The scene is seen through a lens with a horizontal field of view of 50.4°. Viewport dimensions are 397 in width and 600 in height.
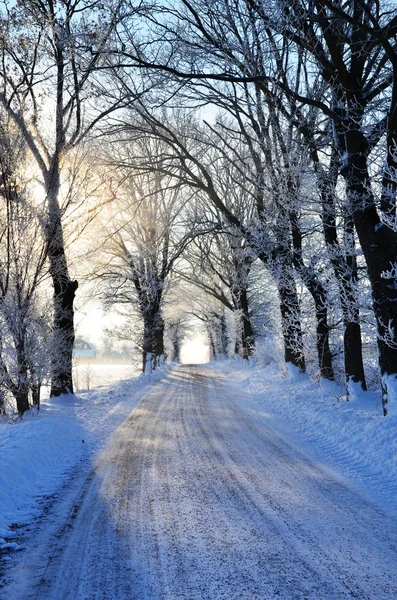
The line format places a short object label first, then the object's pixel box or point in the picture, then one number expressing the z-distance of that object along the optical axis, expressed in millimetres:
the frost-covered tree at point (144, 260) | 22594
